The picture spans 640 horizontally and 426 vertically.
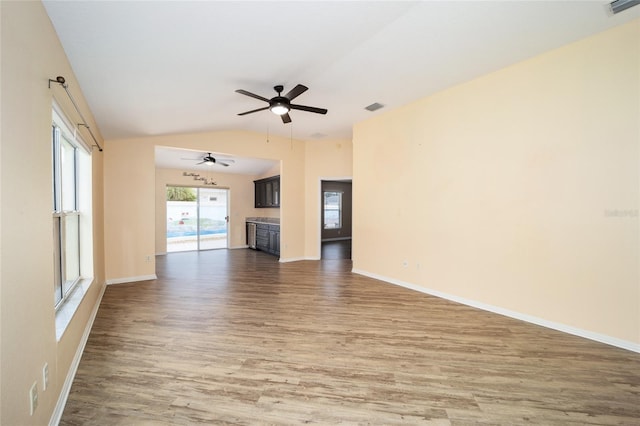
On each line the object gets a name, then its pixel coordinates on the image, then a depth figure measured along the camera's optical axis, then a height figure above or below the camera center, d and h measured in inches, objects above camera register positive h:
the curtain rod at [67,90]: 69.8 +34.2
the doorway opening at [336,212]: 401.5 -5.8
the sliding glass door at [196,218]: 325.4 -11.2
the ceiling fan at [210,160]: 248.4 +50.4
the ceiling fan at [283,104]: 121.8 +49.7
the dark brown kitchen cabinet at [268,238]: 293.9 -33.4
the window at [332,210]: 403.9 -2.0
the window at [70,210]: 92.2 -0.2
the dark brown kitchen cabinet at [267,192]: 319.3 +21.0
